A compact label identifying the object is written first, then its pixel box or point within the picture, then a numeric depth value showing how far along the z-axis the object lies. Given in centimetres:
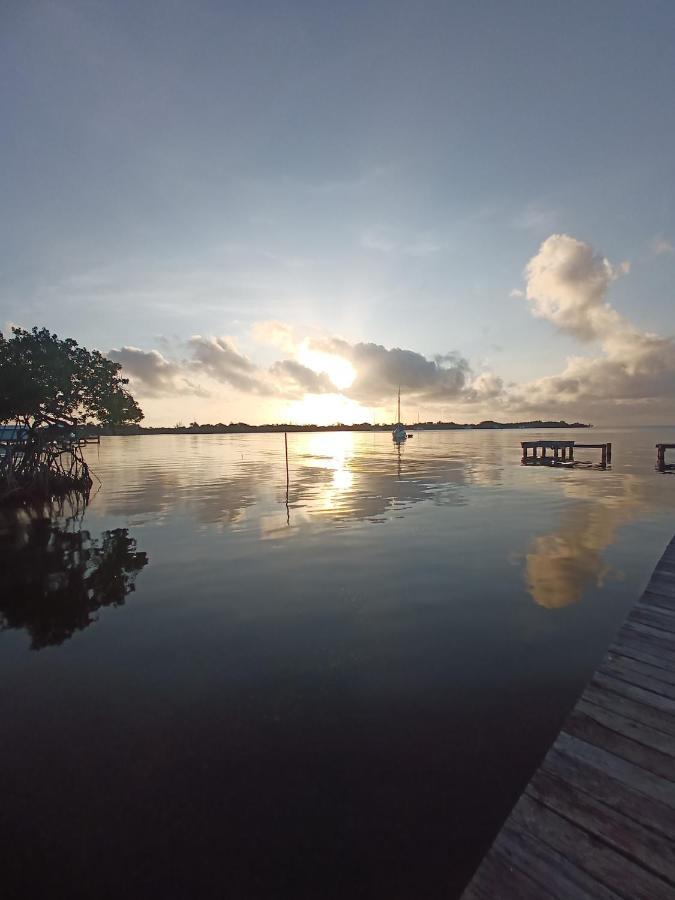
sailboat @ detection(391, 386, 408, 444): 12747
